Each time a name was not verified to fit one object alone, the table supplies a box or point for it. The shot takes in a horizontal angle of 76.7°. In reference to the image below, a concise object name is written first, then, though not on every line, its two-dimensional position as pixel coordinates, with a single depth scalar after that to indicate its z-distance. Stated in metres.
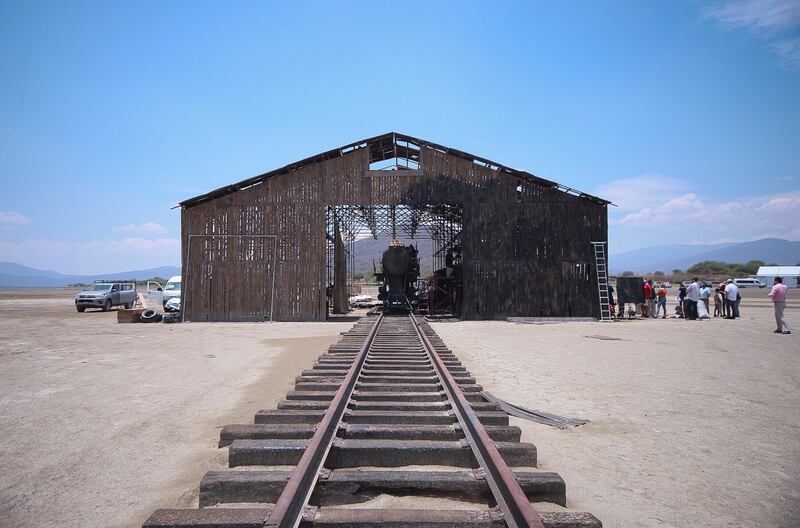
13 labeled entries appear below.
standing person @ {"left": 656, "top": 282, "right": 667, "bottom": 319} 23.93
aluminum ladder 22.53
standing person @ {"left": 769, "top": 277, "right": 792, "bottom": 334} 15.95
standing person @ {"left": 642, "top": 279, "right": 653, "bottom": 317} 24.44
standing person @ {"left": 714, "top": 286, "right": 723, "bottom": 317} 24.73
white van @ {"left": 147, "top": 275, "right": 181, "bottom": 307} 28.20
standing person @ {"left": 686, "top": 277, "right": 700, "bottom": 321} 22.66
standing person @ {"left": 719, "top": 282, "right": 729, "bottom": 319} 22.99
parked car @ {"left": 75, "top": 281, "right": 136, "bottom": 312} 29.59
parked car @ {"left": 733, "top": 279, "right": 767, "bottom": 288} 72.87
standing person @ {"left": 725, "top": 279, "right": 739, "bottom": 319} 22.52
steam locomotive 24.86
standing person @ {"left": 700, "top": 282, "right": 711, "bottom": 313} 23.88
